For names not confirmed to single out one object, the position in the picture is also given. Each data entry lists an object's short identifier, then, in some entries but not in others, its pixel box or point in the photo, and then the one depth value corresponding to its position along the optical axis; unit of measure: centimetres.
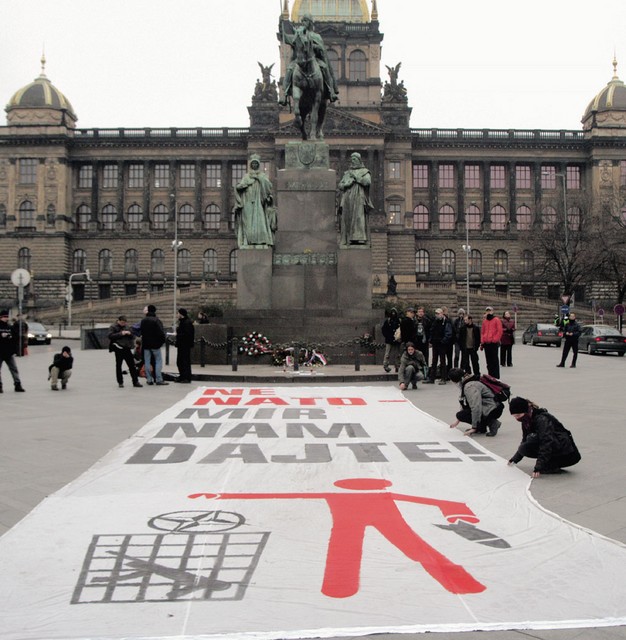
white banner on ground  450
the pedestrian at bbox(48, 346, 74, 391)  1700
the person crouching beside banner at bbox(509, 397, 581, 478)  815
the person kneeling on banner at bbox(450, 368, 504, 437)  1063
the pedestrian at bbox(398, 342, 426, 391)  1656
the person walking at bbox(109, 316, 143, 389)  1748
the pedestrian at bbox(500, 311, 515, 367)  2492
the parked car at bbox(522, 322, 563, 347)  4100
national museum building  8344
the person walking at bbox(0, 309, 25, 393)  1659
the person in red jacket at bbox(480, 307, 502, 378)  1781
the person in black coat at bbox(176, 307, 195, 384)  1795
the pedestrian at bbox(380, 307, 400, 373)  1923
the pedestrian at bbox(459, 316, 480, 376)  1933
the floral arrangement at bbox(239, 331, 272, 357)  2084
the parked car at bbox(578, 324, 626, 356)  3391
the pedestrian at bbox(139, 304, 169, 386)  1752
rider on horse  2209
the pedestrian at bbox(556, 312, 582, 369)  2455
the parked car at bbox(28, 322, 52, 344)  4225
